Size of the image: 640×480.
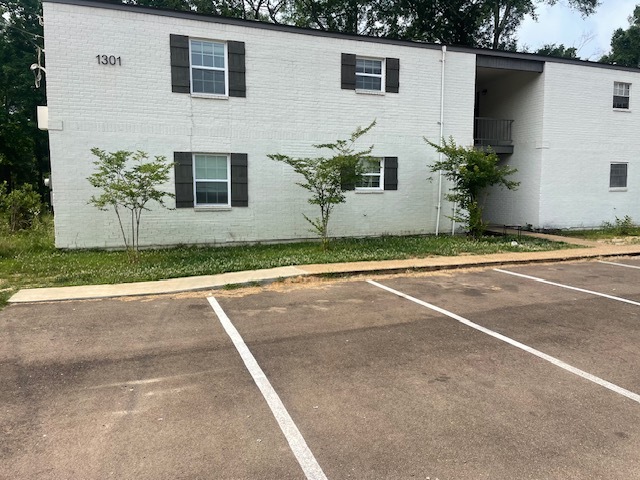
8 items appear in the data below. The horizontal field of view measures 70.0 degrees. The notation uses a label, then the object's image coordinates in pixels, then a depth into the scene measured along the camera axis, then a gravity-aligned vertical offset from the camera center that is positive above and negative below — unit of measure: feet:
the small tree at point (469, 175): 43.91 +1.91
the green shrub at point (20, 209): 46.57 -1.66
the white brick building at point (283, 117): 38.73 +7.64
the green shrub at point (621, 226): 54.40 -3.91
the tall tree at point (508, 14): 88.33 +36.19
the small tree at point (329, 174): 38.22 +1.66
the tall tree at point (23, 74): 100.83 +26.20
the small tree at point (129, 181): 32.94 +0.91
